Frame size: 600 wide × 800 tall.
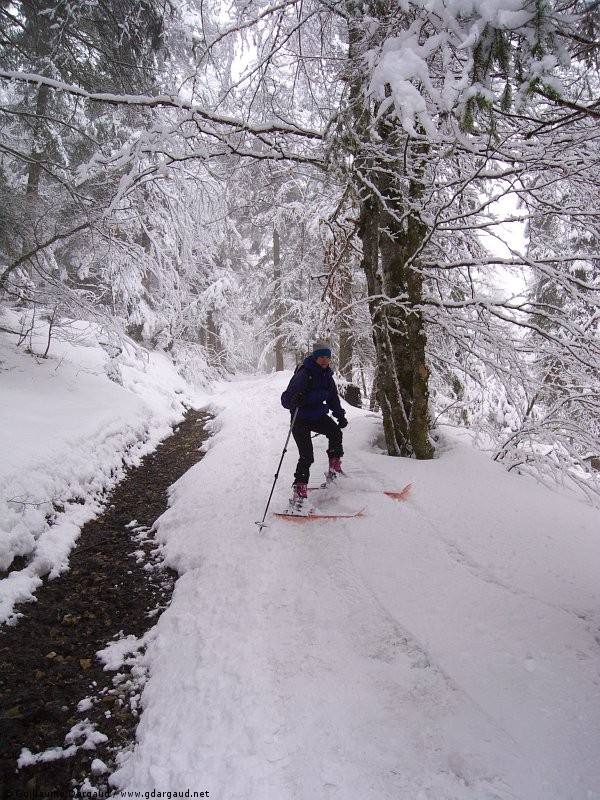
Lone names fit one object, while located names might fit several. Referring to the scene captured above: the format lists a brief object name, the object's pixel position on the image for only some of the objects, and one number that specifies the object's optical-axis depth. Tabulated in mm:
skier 5391
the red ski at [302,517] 4905
